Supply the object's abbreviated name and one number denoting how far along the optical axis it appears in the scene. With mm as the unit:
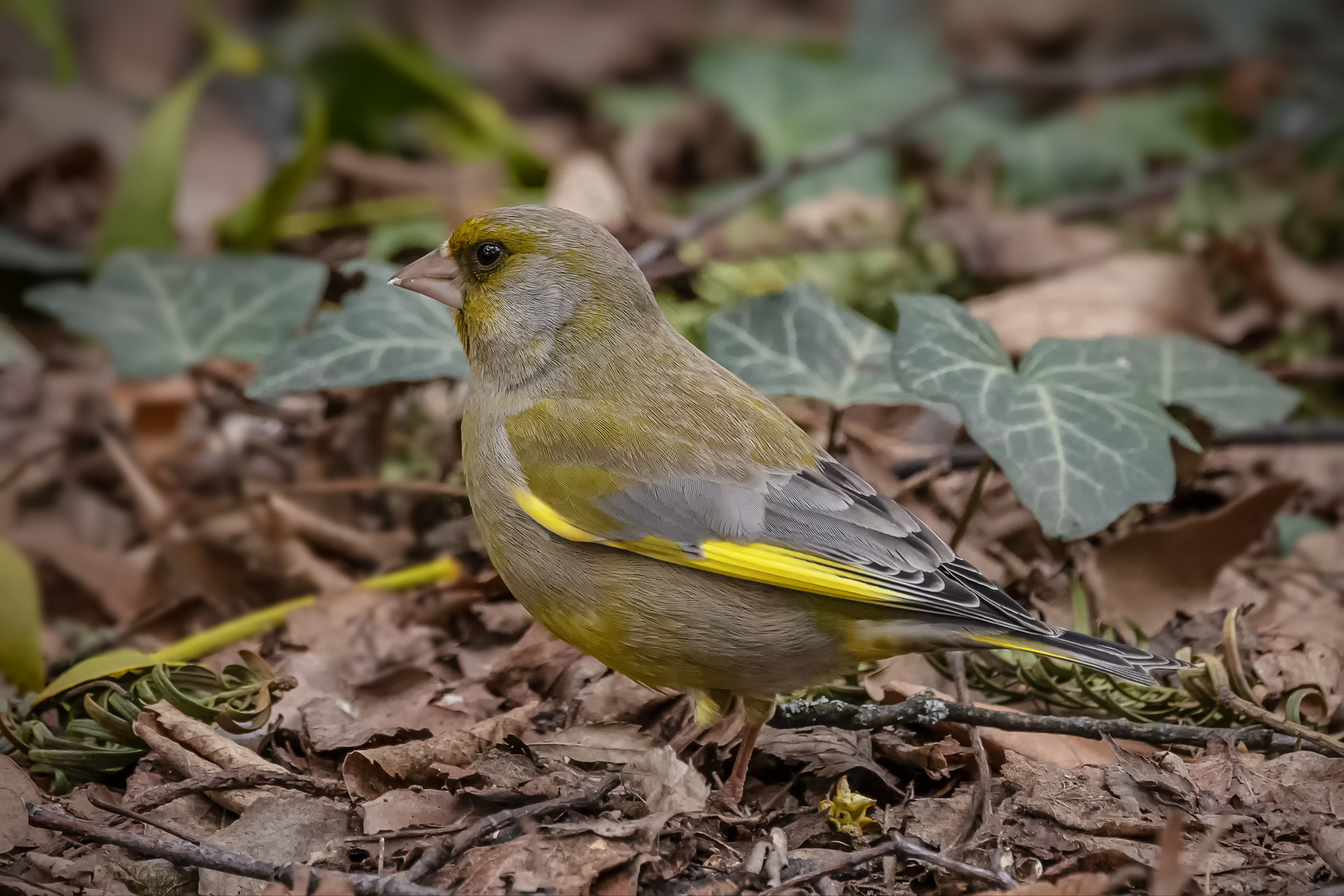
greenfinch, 6344
